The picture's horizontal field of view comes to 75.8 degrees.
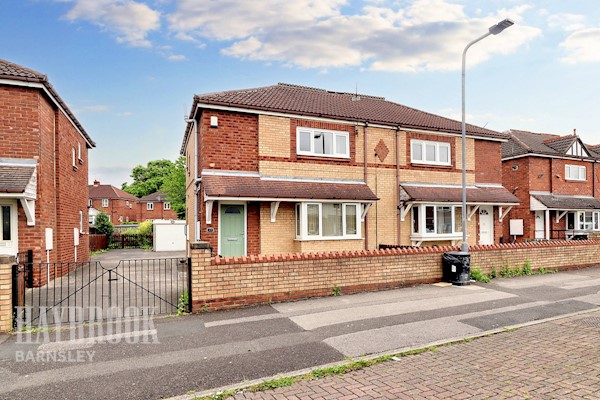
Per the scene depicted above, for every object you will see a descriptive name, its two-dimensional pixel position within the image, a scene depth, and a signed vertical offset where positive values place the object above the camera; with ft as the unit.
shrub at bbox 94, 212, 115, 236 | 98.12 -4.09
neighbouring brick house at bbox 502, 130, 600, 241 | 78.59 +4.10
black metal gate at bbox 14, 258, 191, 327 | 24.50 -6.96
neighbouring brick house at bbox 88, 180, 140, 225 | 198.90 +3.51
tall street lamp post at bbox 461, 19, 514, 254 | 33.37 +13.06
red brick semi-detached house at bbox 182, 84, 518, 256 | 41.83 +3.93
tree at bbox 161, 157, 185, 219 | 144.46 +7.31
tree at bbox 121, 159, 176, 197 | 247.91 +20.95
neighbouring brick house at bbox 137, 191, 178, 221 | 215.10 -0.33
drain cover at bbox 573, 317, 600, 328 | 23.11 -7.27
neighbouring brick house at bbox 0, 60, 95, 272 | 34.58 +4.54
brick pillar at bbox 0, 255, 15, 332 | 21.86 -4.86
